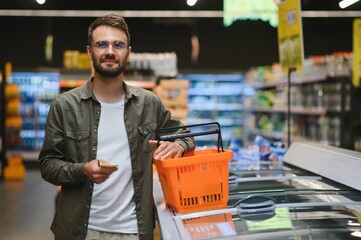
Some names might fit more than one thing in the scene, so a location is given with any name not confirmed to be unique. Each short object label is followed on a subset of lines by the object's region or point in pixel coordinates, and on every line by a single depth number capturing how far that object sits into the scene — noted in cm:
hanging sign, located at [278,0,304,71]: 377
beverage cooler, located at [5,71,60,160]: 1333
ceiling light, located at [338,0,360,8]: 338
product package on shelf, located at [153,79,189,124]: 763
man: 223
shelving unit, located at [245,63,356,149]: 704
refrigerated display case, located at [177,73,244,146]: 1306
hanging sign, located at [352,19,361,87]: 522
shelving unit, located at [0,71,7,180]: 1140
